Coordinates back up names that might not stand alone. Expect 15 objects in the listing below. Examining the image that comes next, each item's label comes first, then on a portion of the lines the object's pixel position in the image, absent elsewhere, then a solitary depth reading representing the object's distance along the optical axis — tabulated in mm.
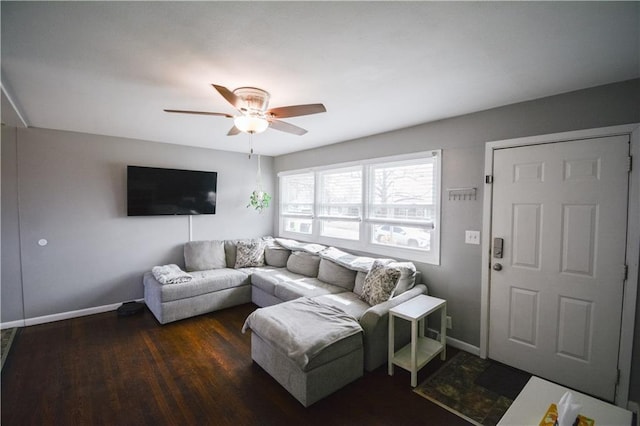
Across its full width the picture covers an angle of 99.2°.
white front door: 2064
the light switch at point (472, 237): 2711
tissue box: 1283
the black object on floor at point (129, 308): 3618
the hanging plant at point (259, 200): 4750
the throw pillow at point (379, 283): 2719
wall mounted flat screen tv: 3879
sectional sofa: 2617
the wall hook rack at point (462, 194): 2740
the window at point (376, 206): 3109
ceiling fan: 2010
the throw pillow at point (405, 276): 2825
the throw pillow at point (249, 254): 4426
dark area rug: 2008
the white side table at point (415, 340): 2262
